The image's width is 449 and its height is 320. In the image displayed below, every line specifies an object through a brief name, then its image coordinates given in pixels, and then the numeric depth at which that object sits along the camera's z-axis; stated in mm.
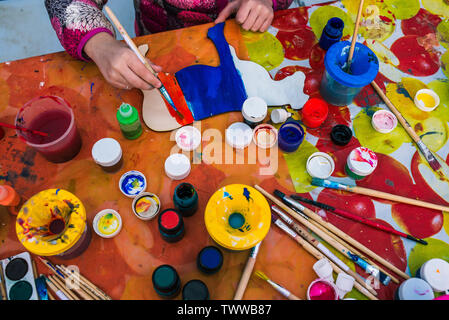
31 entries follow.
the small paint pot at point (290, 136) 1057
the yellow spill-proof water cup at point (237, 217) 839
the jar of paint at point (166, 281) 838
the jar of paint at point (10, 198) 920
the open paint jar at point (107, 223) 951
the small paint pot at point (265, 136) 1102
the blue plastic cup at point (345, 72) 1039
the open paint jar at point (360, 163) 1031
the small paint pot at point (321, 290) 885
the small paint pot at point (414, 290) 867
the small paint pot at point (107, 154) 994
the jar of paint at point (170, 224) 881
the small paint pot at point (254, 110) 1084
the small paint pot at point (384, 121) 1129
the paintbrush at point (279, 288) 889
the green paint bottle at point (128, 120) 1004
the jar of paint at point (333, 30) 1210
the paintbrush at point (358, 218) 980
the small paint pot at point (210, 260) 881
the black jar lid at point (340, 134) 1094
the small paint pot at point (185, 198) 913
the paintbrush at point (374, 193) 1013
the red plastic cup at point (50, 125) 975
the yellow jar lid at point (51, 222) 804
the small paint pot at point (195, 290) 845
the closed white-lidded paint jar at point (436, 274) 898
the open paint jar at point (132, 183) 1011
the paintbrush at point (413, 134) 1093
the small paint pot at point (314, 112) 1103
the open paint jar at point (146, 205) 965
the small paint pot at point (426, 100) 1172
